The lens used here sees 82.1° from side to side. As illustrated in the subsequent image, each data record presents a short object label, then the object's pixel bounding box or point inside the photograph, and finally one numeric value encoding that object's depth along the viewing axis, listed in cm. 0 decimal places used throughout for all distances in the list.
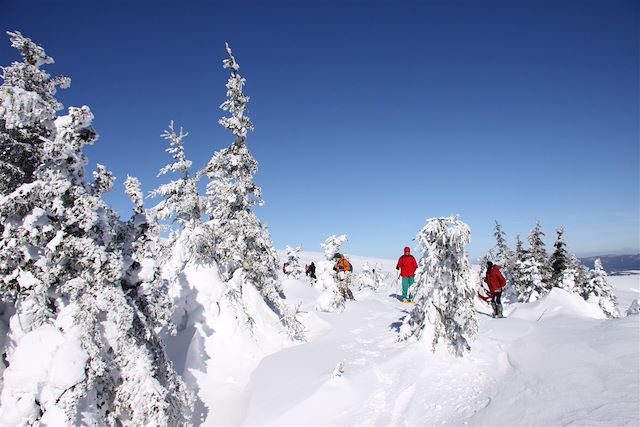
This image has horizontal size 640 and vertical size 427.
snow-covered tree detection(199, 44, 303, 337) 1433
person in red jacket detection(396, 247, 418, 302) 1877
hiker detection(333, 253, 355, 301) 2045
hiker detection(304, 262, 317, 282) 3136
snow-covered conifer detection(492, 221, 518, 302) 4072
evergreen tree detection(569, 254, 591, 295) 3577
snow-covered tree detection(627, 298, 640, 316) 1324
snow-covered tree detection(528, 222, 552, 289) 3734
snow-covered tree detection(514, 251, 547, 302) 3625
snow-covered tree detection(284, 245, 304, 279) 4181
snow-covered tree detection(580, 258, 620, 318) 2966
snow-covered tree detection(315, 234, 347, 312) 1911
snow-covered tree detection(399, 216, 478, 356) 1045
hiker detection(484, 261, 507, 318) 1505
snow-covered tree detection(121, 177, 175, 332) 840
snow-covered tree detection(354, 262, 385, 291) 3239
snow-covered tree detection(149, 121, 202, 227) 1417
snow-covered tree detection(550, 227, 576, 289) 3579
